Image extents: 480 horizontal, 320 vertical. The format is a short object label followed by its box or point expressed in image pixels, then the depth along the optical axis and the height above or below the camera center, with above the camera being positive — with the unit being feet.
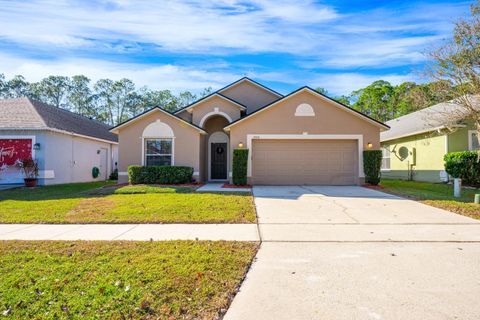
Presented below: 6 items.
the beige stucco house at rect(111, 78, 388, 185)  45.96 +3.41
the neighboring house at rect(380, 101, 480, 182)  45.72 +3.39
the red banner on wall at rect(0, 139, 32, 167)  48.11 +1.69
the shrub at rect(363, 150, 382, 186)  44.06 -0.61
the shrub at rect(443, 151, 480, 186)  43.47 -0.77
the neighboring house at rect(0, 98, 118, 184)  48.21 +3.28
